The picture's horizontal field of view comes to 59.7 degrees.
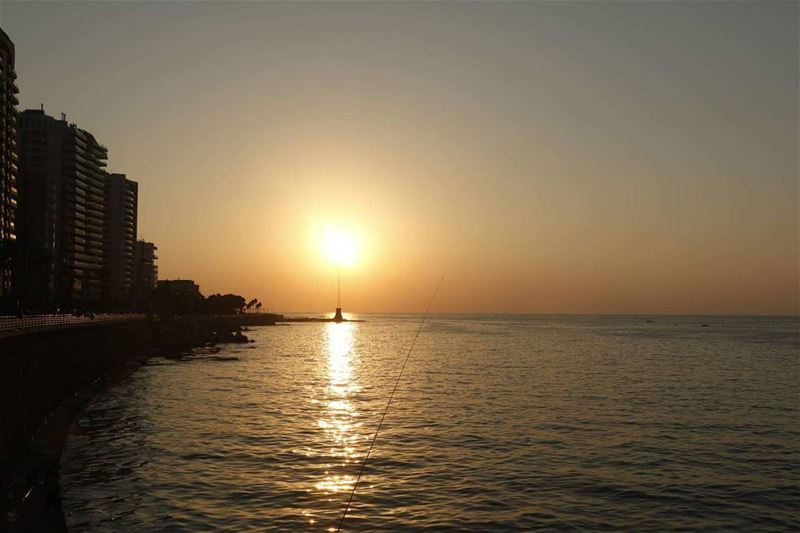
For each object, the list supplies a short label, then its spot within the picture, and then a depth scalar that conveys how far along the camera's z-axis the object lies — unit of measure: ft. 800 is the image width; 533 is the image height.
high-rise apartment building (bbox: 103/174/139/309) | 576.61
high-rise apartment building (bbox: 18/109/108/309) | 481.46
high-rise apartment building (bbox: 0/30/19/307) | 447.01
